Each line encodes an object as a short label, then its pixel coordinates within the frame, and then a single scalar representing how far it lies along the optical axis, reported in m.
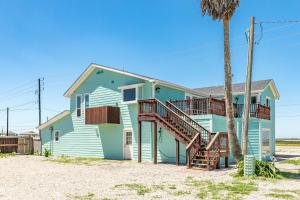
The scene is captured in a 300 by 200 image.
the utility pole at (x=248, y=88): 11.73
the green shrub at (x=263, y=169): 10.75
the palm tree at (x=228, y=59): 11.85
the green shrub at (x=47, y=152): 21.89
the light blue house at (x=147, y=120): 14.80
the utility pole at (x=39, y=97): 34.09
